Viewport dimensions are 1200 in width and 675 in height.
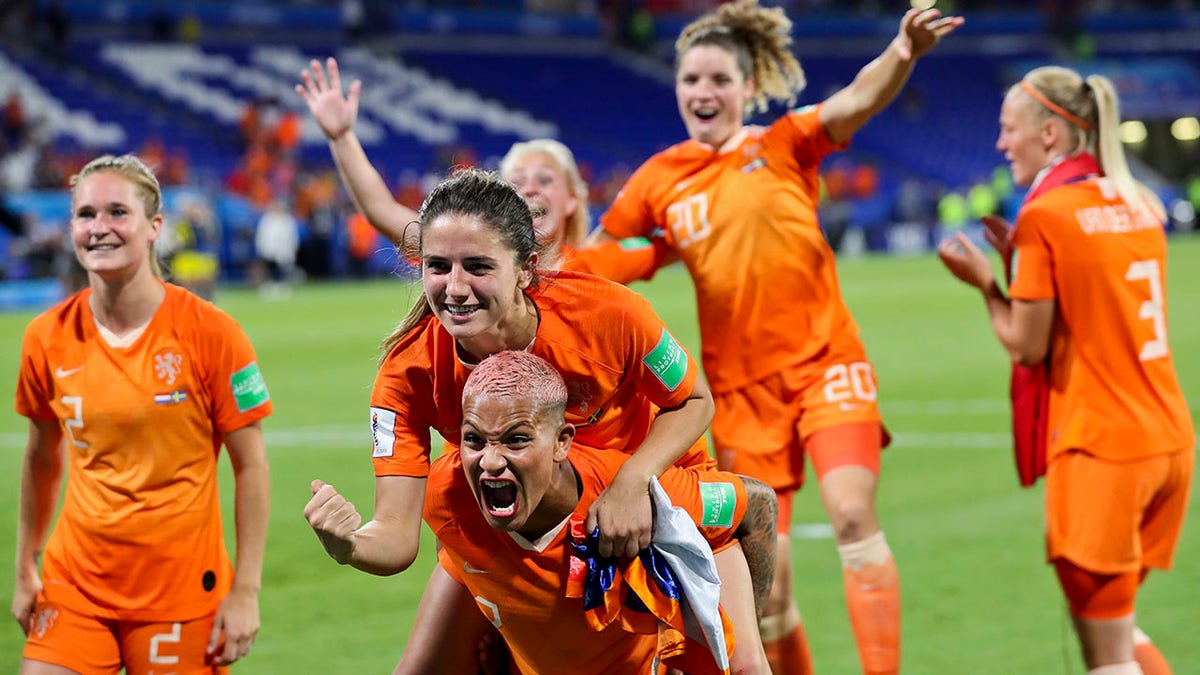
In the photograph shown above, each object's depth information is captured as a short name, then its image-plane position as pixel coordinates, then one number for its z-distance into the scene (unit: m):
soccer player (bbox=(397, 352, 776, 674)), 3.58
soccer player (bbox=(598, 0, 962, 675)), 5.50
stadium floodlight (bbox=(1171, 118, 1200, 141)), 55.86
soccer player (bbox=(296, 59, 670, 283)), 5.73
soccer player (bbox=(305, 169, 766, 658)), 3.72
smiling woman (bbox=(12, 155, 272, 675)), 4.47
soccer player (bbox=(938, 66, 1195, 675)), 4.91
